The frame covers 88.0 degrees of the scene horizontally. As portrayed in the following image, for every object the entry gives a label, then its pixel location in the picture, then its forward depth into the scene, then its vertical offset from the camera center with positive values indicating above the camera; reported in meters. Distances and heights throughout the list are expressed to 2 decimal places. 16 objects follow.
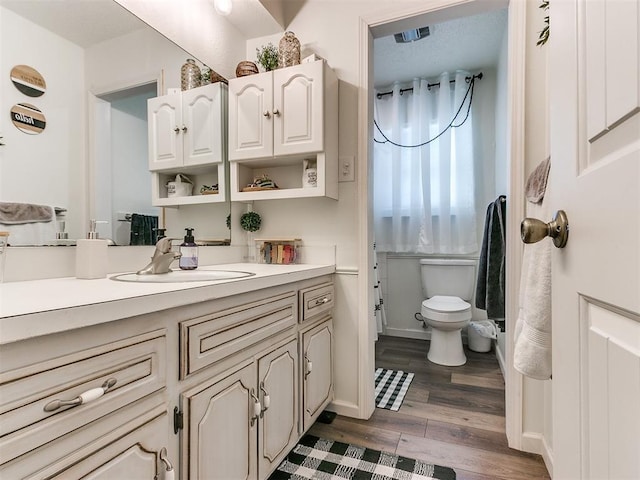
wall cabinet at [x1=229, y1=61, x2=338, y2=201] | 1.62 +0.57
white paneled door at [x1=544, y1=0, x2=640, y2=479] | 0.36 -0.01
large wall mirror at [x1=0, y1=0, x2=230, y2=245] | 0.96 +0.43
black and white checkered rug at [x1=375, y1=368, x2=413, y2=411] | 1.92 -0.98
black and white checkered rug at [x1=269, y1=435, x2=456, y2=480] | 1.33 -0.97
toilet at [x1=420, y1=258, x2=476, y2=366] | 2.48 -0.55
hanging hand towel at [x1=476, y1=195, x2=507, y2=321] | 2.04 -0.20
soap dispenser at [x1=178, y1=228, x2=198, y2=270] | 1.42 -0.07
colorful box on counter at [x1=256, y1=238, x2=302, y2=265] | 1.85 -0.08
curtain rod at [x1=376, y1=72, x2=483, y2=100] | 2.89 +1.37
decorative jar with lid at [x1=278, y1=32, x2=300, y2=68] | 1.73 +0.97
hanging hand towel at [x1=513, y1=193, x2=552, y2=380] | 0.81 -0.23
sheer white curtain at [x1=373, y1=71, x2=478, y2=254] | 2.89 +0.57
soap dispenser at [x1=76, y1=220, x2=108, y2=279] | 1.05 -0.07
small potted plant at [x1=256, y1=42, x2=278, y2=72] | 1.79 +0.97
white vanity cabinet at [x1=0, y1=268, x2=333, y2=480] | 0.55 -0.35
